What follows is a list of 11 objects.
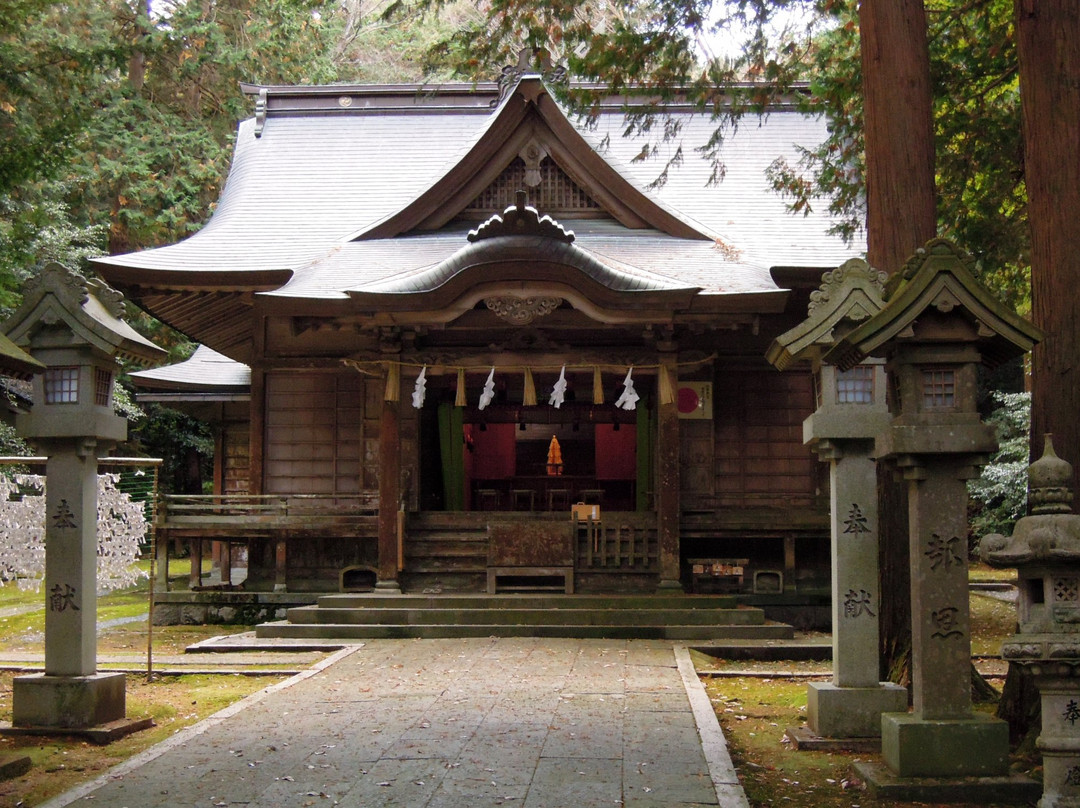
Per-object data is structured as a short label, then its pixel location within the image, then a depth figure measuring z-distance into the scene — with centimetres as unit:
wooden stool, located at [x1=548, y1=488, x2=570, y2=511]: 2058
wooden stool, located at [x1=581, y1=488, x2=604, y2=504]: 1893
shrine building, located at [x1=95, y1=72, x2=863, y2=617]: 1331
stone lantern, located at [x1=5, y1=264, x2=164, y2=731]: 764
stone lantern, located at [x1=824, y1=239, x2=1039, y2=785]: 607
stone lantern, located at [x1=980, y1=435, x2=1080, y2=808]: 540
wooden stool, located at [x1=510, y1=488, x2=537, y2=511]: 1995
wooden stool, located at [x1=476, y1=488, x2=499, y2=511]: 1997
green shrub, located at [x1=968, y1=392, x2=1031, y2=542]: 1759
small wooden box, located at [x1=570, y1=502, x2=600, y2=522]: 1391
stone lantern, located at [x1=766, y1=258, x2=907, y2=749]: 738
